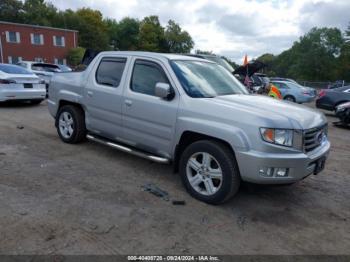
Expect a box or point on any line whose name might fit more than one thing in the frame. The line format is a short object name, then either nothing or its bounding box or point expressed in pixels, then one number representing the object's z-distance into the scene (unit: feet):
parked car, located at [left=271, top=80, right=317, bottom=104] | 58.65
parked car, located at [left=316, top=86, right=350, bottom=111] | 44.06
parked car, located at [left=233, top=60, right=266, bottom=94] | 45.74
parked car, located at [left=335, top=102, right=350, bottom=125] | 34.19
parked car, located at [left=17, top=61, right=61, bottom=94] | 46.98
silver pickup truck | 11.80
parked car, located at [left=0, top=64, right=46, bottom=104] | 32.99
